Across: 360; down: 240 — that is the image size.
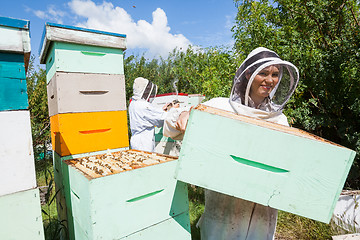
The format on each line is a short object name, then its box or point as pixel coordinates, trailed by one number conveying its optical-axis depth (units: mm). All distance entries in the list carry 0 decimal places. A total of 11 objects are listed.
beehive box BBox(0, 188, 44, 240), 1016
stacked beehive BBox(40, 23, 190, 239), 1148
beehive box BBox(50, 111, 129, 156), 1738
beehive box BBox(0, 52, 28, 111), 1035
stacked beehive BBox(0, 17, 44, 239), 1017
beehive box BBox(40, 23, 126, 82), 1707
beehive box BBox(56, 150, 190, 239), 1106
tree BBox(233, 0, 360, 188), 3043
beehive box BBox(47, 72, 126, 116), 1743
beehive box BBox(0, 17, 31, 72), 1008
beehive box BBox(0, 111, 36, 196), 1016
